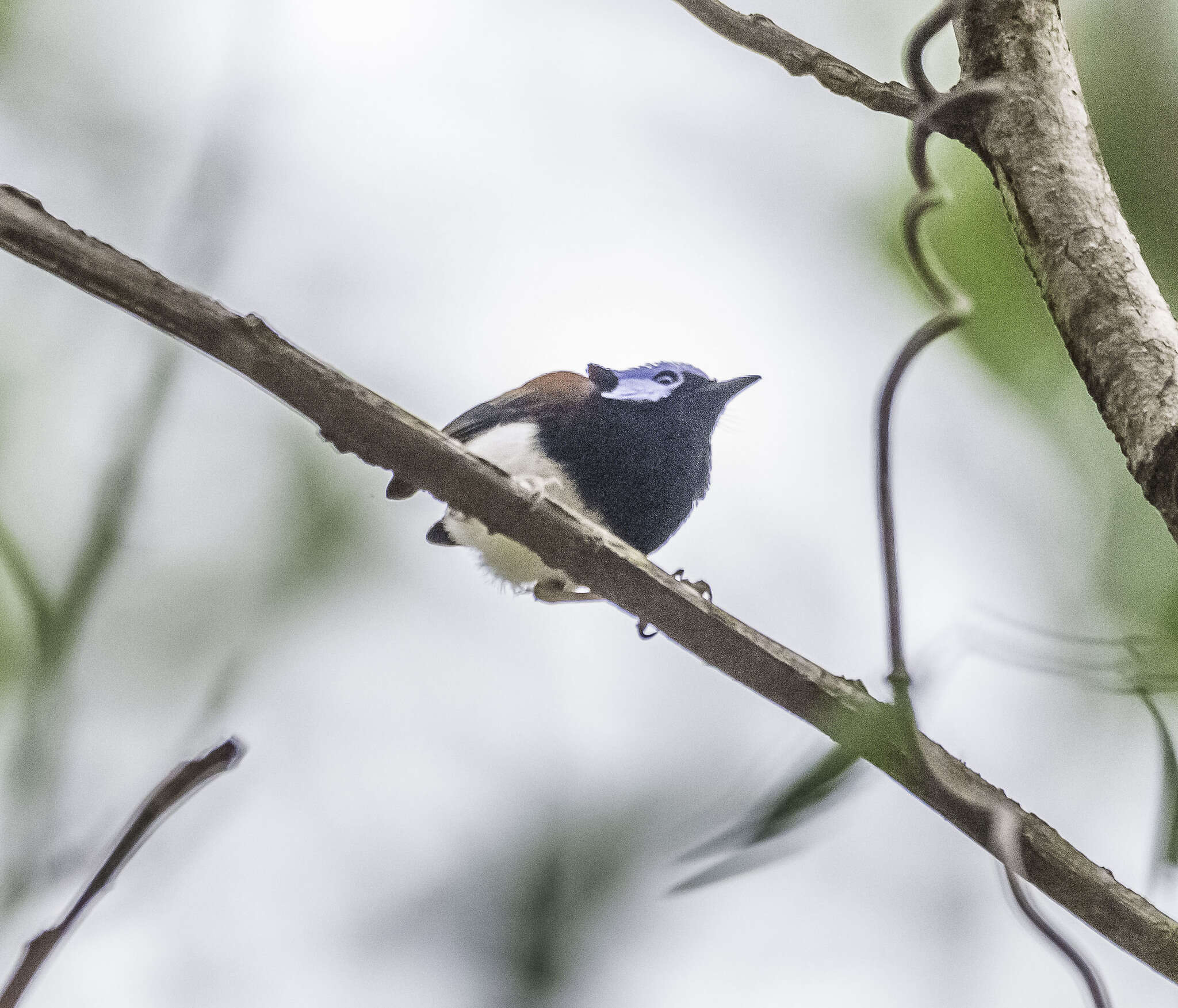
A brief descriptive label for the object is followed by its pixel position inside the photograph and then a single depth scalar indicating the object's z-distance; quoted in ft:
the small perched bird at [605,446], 11.56
